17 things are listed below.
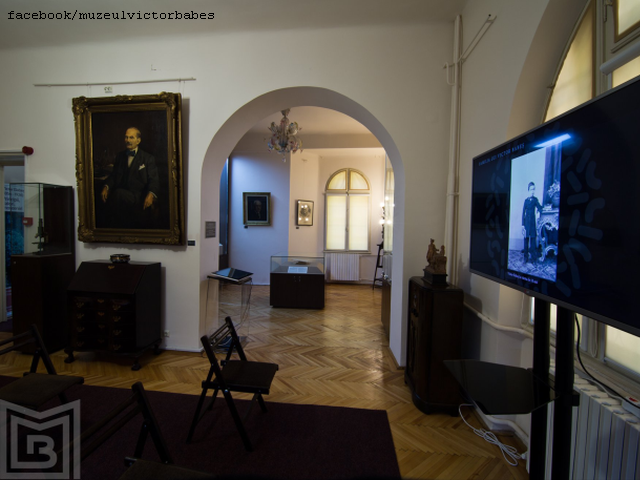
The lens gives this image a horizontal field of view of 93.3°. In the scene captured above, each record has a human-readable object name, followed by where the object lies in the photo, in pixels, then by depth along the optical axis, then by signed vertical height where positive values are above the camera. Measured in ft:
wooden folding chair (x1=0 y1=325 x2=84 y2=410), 6.73 -3.98
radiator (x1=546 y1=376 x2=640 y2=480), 4.36 -3.26
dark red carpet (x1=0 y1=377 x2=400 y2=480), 6.88 -5.58
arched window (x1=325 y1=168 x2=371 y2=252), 30.35 +1.44
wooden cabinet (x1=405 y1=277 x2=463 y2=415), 8.89 -3.46
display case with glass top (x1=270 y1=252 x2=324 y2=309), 20.65 -3.97
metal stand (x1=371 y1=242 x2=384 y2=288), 28.84 -3.56
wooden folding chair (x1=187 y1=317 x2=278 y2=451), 7.27 -4.04
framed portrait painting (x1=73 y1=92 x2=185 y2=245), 12.57 +2.24
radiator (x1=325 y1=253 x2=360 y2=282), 30.09 -4.15
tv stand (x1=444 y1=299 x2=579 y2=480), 3.78 -2.15
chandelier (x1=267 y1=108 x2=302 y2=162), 18.80 +5.57
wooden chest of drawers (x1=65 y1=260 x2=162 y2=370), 11.52 -3.44
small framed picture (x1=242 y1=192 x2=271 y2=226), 28.07 +1.44
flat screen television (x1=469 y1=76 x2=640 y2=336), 3.00 +0.24
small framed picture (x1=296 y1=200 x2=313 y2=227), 29.19 +1.12
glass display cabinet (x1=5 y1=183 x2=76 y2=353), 12.37 -1.77
